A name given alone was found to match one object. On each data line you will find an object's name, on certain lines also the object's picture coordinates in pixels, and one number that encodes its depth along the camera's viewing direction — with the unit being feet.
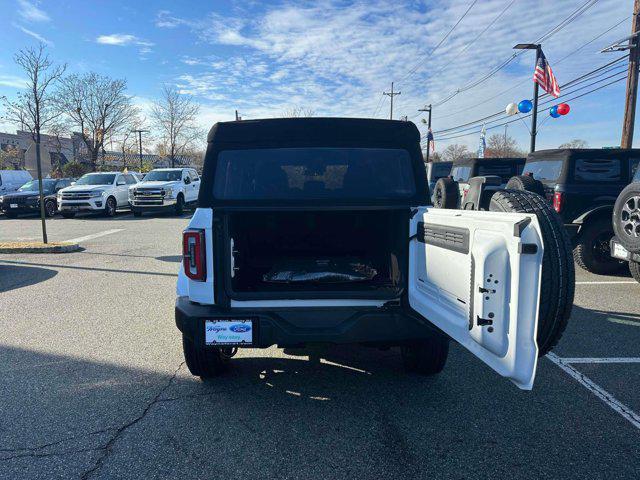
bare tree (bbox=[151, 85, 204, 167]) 147.02
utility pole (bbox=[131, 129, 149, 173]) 162.58
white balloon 61.81
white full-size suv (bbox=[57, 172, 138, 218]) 56.18
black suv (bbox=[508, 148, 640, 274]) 24.13
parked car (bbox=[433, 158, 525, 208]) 42.22
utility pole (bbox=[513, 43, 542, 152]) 55.93
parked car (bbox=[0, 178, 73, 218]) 58.34
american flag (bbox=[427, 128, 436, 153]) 128.10
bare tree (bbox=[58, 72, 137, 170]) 128.77
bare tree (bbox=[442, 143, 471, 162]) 231.30
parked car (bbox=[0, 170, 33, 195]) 66.28
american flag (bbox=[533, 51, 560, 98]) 54.75
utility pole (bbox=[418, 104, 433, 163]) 126.97
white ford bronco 6.71
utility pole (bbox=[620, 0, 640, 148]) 44.73
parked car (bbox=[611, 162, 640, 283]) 17.07
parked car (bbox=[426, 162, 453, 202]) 66.13
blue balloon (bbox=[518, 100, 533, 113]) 60.75
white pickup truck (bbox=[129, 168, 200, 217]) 57.31
